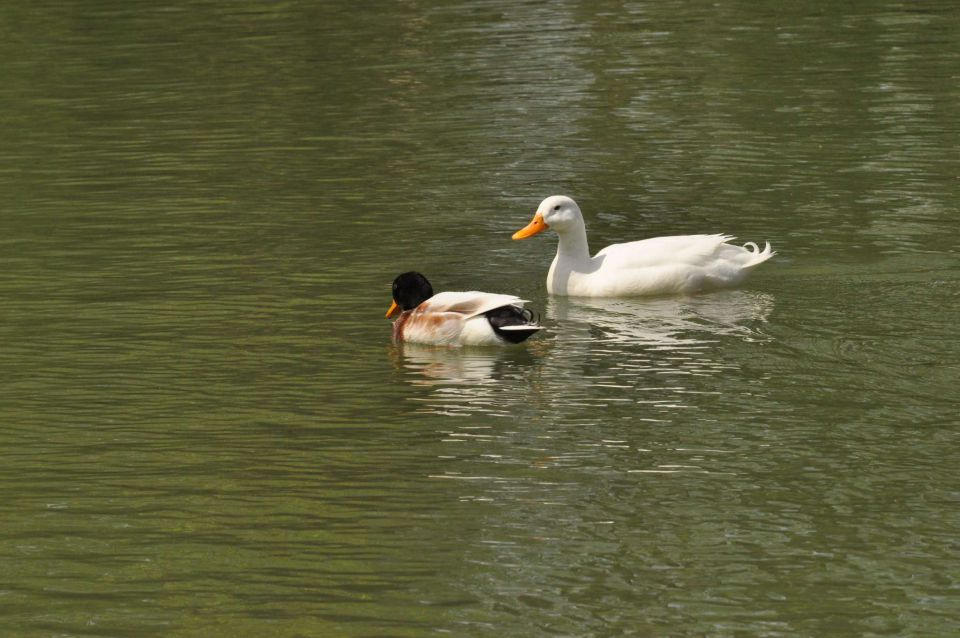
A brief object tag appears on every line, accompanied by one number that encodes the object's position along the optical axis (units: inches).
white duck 530.3
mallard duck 471.2
